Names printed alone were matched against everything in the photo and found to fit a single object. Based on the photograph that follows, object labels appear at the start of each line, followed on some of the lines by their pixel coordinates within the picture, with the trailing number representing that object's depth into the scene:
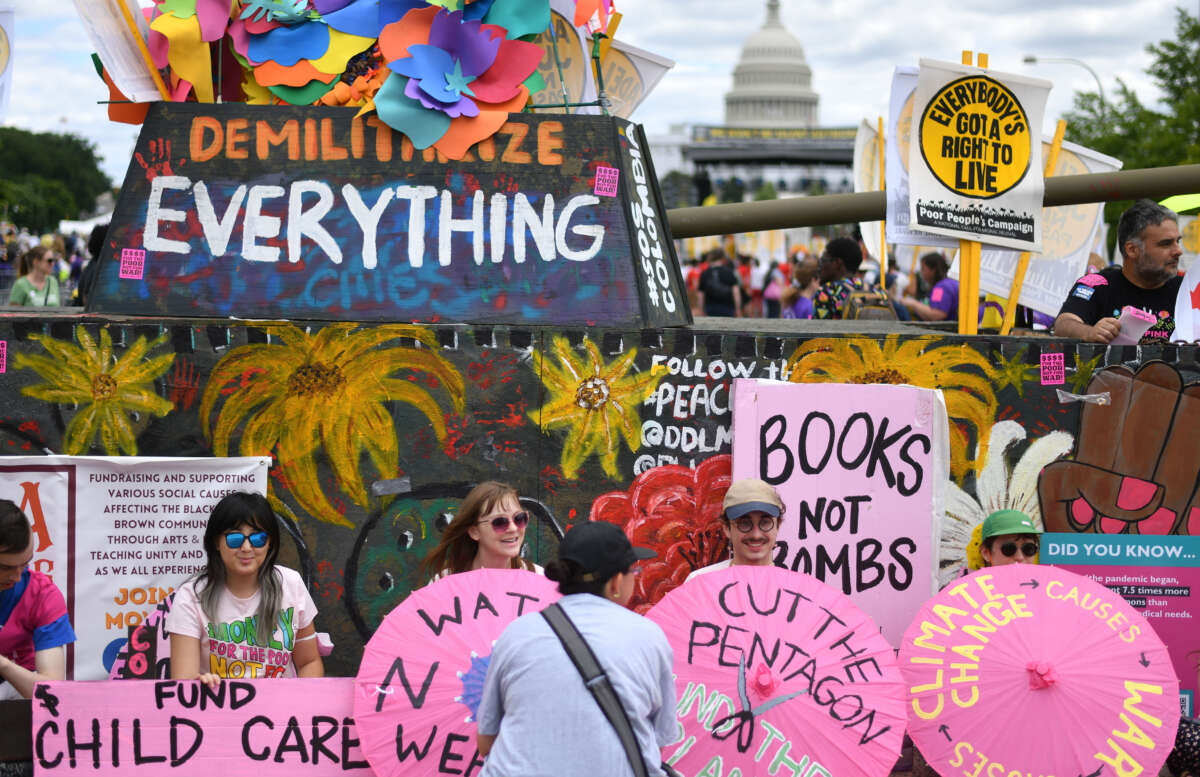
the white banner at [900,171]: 6.78
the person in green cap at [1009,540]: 5.54
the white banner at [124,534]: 5.60
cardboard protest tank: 5.83
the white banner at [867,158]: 12.13
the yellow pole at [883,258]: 10.01
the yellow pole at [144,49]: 6.00
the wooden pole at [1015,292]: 7.52
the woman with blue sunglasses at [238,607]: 5.00
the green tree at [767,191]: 121.50
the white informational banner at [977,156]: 6.68
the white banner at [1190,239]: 12.81
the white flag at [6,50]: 6.42
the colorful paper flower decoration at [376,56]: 5.95
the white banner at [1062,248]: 10.09
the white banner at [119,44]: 5.82
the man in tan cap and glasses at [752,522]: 5.29
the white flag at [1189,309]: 6.14
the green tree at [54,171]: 65.50
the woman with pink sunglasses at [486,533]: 5.18
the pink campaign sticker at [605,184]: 5.98
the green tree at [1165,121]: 27.75
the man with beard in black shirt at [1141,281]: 6.34
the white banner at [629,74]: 8.03
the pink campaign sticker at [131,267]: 5.83
